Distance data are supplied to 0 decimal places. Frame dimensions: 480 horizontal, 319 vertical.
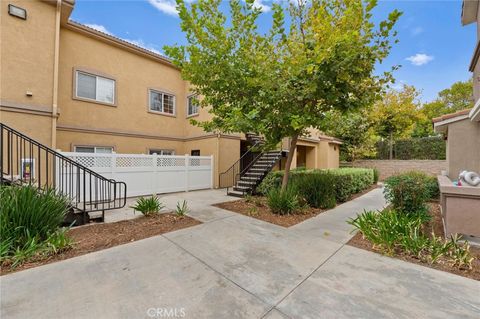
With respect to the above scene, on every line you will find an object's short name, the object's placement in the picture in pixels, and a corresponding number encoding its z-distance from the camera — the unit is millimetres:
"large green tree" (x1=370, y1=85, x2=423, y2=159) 17938
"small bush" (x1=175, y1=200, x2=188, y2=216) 6102
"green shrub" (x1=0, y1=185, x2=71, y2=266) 3561
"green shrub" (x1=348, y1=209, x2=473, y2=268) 3650
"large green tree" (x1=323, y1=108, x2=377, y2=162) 17938
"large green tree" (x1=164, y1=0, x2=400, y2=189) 5008
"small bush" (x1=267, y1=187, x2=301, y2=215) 6457
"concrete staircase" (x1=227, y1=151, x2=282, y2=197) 9898
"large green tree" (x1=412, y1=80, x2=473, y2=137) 24134
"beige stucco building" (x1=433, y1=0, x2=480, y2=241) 4125
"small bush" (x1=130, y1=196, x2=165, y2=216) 6016
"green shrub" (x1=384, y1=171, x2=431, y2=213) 5230
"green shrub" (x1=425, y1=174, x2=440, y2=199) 8297
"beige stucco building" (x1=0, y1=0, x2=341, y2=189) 7254
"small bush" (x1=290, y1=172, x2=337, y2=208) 7418
